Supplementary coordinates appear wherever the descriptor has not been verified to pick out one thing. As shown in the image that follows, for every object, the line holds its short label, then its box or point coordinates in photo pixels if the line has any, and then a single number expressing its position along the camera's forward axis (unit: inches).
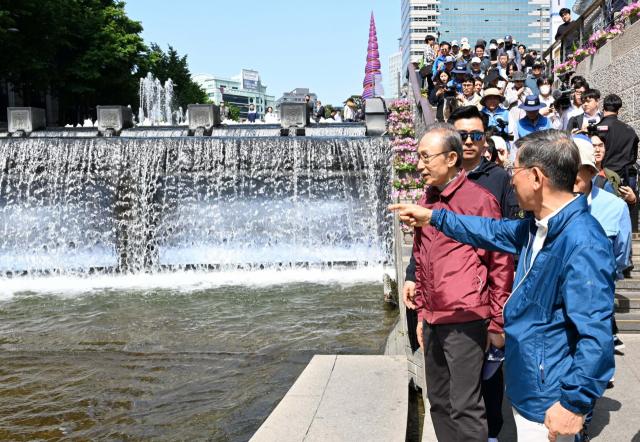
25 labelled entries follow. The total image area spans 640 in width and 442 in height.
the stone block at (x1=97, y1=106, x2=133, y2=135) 779.4
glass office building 5251.0
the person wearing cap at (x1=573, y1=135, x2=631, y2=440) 159.8
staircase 234.4
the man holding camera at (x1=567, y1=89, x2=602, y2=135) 269.7
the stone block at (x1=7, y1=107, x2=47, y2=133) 775.1
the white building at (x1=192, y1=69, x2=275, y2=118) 7066.9
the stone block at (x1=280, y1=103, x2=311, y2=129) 750.5
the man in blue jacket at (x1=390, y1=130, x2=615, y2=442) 81.6
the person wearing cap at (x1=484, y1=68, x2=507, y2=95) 430.3
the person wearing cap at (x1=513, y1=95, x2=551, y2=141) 275.0
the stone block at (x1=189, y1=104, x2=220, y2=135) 780.6
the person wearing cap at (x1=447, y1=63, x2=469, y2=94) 415.1
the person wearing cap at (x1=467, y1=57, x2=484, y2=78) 500.3
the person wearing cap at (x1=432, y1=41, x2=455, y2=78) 466.4
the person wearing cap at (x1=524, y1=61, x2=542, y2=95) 430.1
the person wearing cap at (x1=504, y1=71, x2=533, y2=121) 390.9
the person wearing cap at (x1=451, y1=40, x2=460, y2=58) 612.9
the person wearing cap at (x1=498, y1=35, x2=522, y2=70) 620.2
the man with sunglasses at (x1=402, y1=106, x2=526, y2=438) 137.0
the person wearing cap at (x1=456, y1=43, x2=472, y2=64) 574.2
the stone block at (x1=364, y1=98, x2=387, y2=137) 724.7
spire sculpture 1363.2
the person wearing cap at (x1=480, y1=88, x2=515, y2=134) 300.7
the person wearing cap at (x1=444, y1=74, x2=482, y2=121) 351.9
